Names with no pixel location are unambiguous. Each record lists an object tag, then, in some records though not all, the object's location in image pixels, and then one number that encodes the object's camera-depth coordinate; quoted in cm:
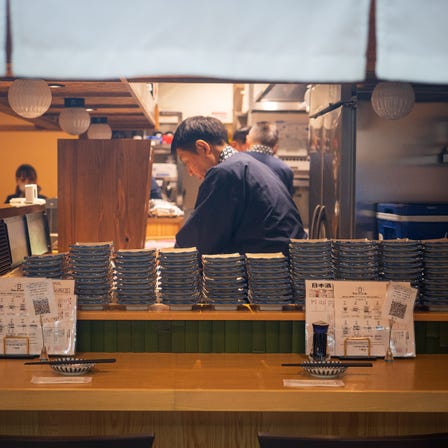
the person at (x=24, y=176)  945
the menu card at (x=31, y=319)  265
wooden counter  229
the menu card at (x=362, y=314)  266
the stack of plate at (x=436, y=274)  280
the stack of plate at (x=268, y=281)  275
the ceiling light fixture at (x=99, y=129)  655
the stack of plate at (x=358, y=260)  280
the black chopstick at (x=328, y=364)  244
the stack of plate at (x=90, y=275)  276
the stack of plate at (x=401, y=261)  280
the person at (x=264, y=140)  577
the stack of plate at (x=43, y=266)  275
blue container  438
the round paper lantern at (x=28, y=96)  370
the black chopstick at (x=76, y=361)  245
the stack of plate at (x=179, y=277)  274
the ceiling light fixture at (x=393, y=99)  385
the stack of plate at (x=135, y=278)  275
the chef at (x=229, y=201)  386
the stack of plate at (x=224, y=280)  275
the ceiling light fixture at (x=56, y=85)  419
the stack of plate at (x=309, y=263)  279
